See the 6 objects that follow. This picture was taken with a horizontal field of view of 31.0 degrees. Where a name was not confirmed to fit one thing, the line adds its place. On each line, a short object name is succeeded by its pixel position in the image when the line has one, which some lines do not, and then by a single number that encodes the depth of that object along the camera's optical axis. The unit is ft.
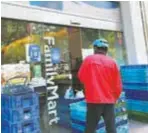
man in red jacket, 12.75
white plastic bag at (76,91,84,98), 19.88
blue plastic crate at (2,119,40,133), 13.56
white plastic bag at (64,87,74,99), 19.26
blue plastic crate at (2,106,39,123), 13.57
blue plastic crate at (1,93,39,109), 13.58
